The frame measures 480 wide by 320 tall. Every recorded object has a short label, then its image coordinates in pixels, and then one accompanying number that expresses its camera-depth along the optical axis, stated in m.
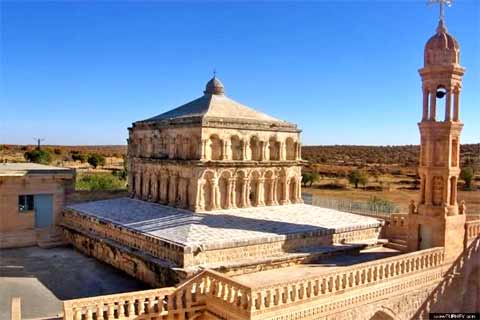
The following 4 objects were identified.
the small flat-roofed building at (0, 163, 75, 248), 18.42
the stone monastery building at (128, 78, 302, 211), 17.16
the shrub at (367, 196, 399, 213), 24.47
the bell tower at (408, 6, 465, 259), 14.23
